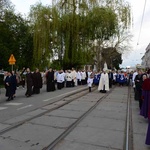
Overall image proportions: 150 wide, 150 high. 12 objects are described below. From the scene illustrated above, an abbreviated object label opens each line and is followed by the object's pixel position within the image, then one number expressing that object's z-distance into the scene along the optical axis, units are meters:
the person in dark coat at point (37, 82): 10.93
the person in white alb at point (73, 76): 15.60
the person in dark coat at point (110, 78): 15.60
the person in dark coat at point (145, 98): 5.17
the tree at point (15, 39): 16.64
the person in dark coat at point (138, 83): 8.17
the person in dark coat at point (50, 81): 12.42
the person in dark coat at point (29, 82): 10.03
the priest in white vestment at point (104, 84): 11.99
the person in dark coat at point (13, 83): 9.24
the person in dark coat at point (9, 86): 9.08
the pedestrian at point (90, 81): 12.28
